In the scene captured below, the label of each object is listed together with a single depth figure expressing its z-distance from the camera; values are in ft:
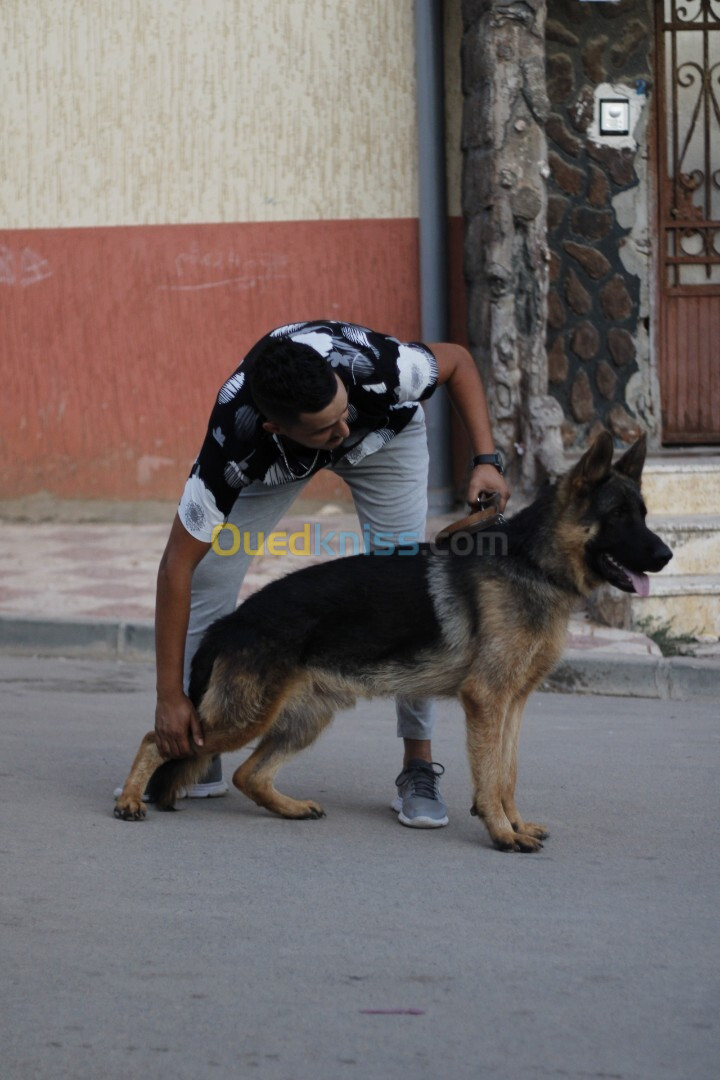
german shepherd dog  28.02
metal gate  60.80
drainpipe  61.77
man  25.39
